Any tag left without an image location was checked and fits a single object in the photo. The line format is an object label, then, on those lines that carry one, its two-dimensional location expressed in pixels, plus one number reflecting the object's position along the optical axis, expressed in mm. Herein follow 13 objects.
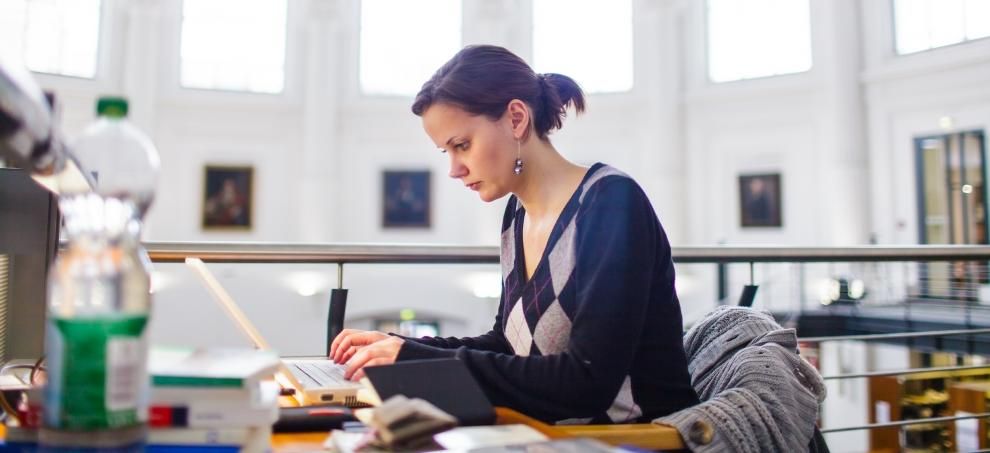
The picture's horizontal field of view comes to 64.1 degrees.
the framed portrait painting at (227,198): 11875
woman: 1199
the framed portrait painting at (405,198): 12320
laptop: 1188
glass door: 9394
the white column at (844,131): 10664
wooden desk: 1001
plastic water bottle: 671
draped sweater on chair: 1210
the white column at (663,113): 11930
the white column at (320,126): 11836
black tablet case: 1016
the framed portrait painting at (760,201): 11602
